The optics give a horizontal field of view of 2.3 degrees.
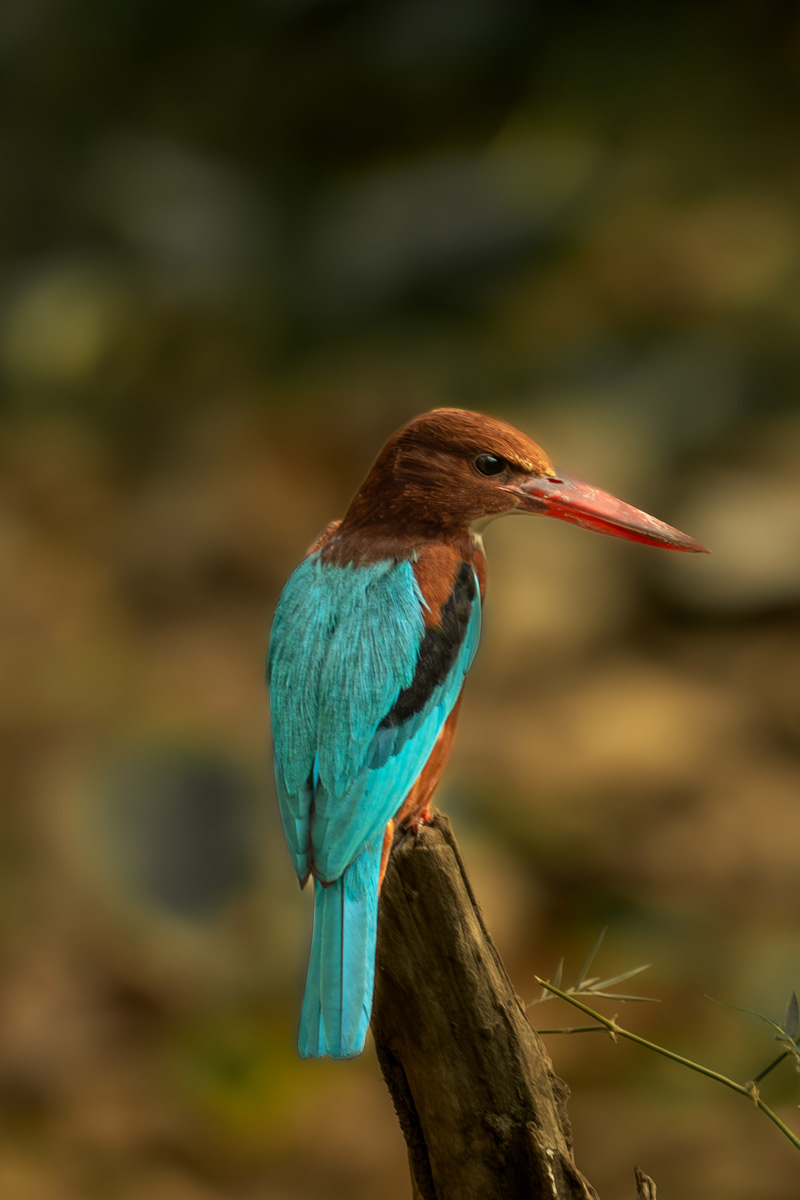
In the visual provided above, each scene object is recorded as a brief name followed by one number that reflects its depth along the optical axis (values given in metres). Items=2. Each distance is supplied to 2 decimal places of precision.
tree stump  5.90
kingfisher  5.91
